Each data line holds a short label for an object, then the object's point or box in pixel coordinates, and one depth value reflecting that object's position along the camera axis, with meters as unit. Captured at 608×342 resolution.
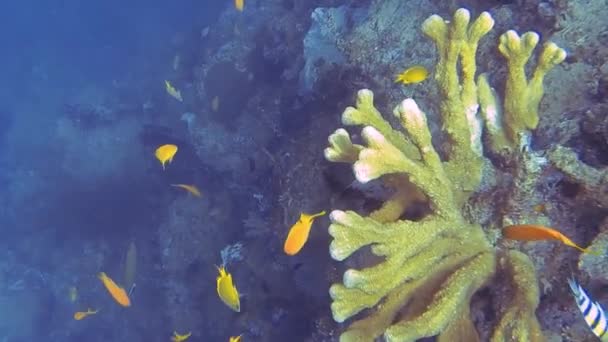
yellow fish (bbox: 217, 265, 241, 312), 4.13
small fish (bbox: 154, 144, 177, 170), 6.18
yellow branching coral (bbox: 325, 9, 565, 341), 2.57
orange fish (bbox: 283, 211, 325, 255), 3.48
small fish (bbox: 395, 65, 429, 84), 3.74
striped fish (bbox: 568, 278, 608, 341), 1.87
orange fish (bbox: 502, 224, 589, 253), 2.15
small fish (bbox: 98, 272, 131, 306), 5.89
